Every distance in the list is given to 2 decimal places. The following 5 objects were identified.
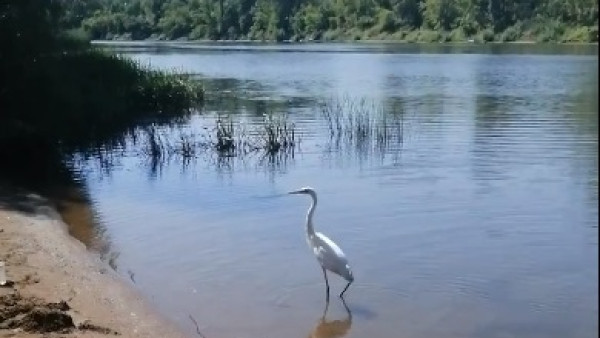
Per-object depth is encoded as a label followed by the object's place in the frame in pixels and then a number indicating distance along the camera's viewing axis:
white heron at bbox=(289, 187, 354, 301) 10.98
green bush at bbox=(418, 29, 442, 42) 108.75
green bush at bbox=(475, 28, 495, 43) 97.62
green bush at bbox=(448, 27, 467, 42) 105.44
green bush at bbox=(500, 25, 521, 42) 89.66
